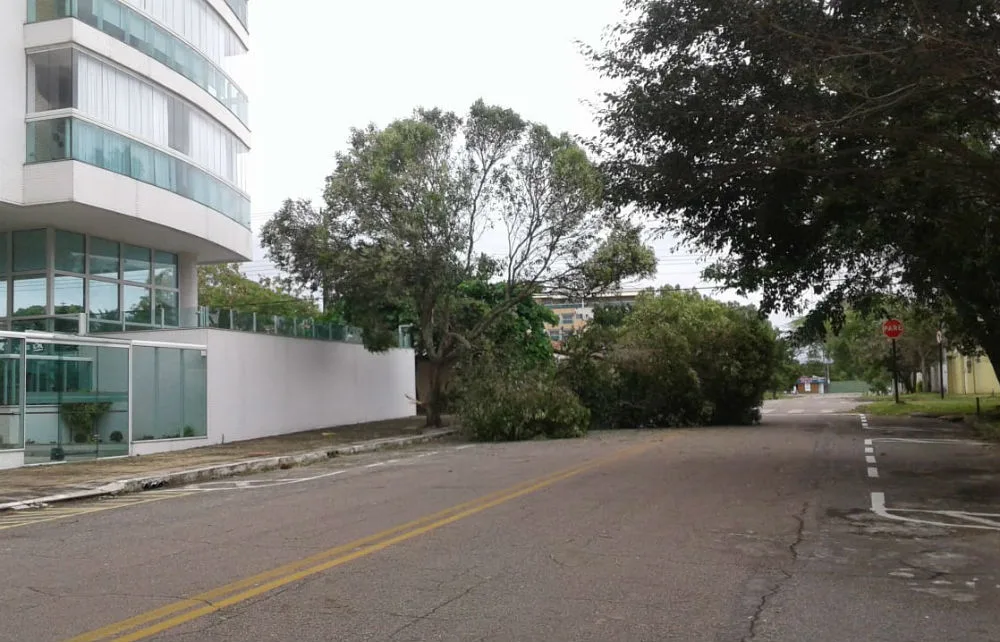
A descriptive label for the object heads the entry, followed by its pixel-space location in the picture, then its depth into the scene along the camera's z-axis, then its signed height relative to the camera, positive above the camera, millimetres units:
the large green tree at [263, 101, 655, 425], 24891 +4107
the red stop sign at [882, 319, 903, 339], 35156 +1111
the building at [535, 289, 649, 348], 28758 +2083
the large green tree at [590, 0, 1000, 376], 10773 +3227
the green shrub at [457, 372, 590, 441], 25078 -1399
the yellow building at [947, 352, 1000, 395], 51594 -1353
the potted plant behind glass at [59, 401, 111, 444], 19391 -970
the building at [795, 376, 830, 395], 120438 -3774
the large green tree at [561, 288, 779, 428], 28297 -275
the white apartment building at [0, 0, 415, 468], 19984 +4012
